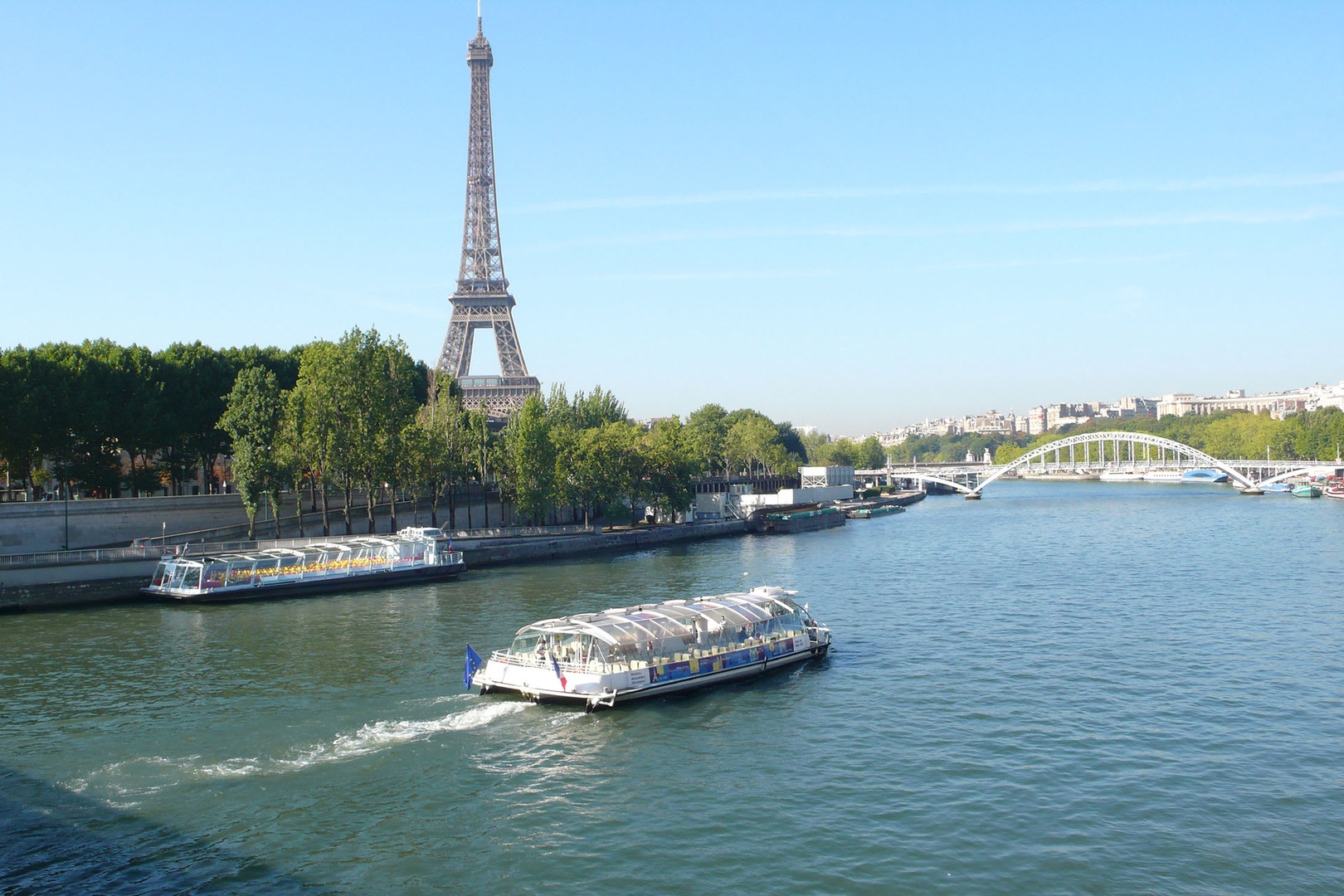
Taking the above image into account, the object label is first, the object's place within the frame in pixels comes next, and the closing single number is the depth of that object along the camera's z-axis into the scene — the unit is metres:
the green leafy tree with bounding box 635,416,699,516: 77.75
